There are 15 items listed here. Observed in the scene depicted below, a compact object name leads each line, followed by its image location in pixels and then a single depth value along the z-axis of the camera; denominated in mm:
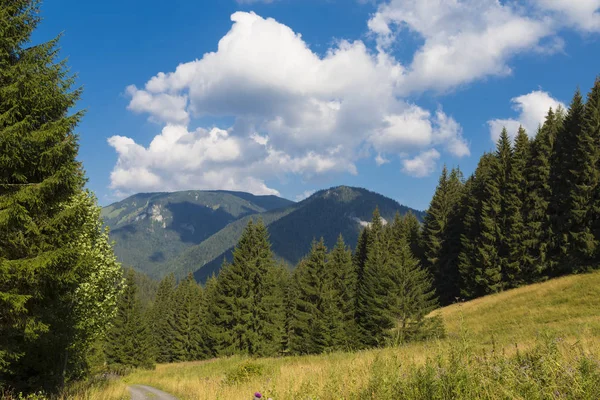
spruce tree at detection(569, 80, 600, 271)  35969
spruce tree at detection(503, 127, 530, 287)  41625
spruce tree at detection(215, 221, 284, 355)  39156
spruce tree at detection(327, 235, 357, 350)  41406
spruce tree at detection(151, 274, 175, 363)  73625
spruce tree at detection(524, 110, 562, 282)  40094
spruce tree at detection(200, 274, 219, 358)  55219
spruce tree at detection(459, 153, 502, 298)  43312
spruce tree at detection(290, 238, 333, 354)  39219
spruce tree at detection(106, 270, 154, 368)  53719
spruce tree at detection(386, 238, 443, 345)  27983
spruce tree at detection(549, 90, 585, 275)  37594
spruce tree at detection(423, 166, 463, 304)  53469
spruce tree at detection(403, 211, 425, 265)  60838
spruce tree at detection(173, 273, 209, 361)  63500
